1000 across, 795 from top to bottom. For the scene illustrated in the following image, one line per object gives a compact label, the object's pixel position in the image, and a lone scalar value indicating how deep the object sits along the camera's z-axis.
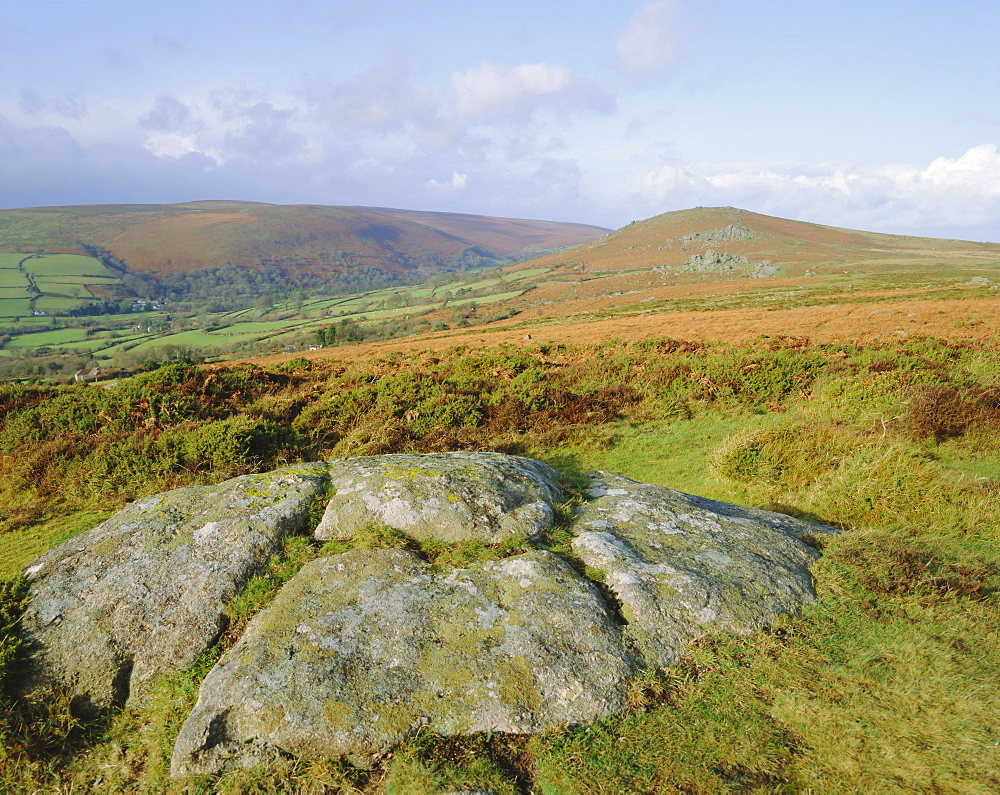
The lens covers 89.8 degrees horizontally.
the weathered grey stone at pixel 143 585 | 3.47
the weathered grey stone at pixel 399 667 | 2.83
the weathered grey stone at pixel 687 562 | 3.59
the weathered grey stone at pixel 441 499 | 4.60
